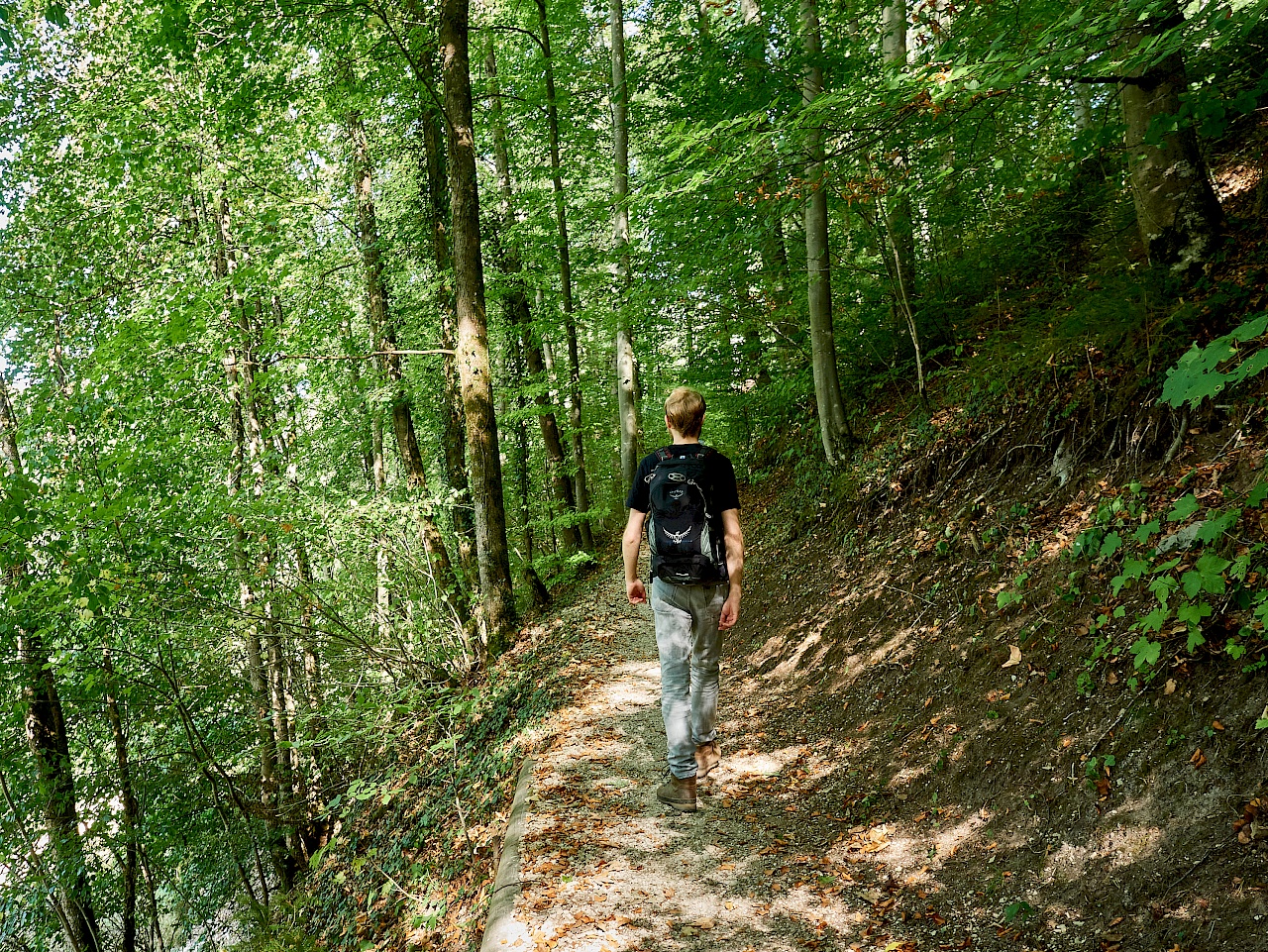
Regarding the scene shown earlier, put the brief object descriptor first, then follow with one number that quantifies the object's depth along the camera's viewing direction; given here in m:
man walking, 4.28
